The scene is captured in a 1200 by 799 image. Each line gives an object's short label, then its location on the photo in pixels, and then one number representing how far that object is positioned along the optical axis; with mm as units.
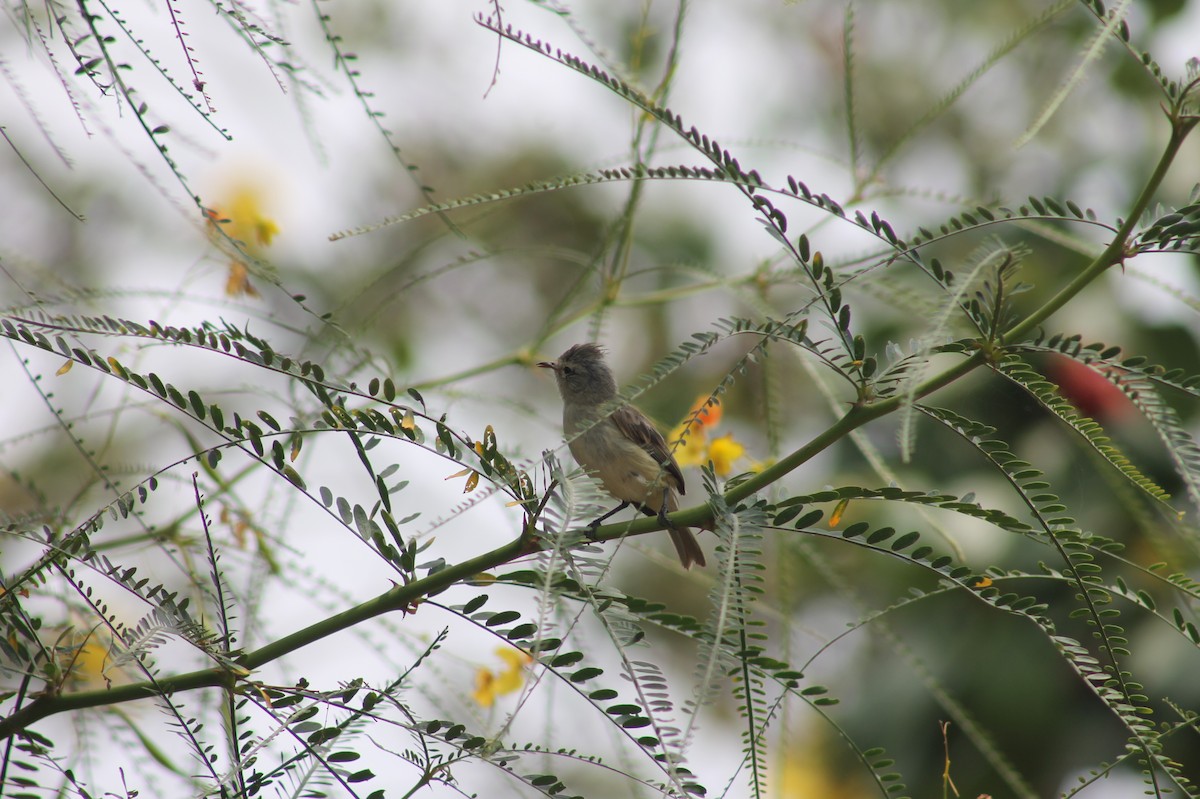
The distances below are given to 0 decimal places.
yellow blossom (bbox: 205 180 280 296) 5258
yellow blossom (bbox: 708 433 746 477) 5953
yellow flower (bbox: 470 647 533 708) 5863
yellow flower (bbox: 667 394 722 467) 5723
